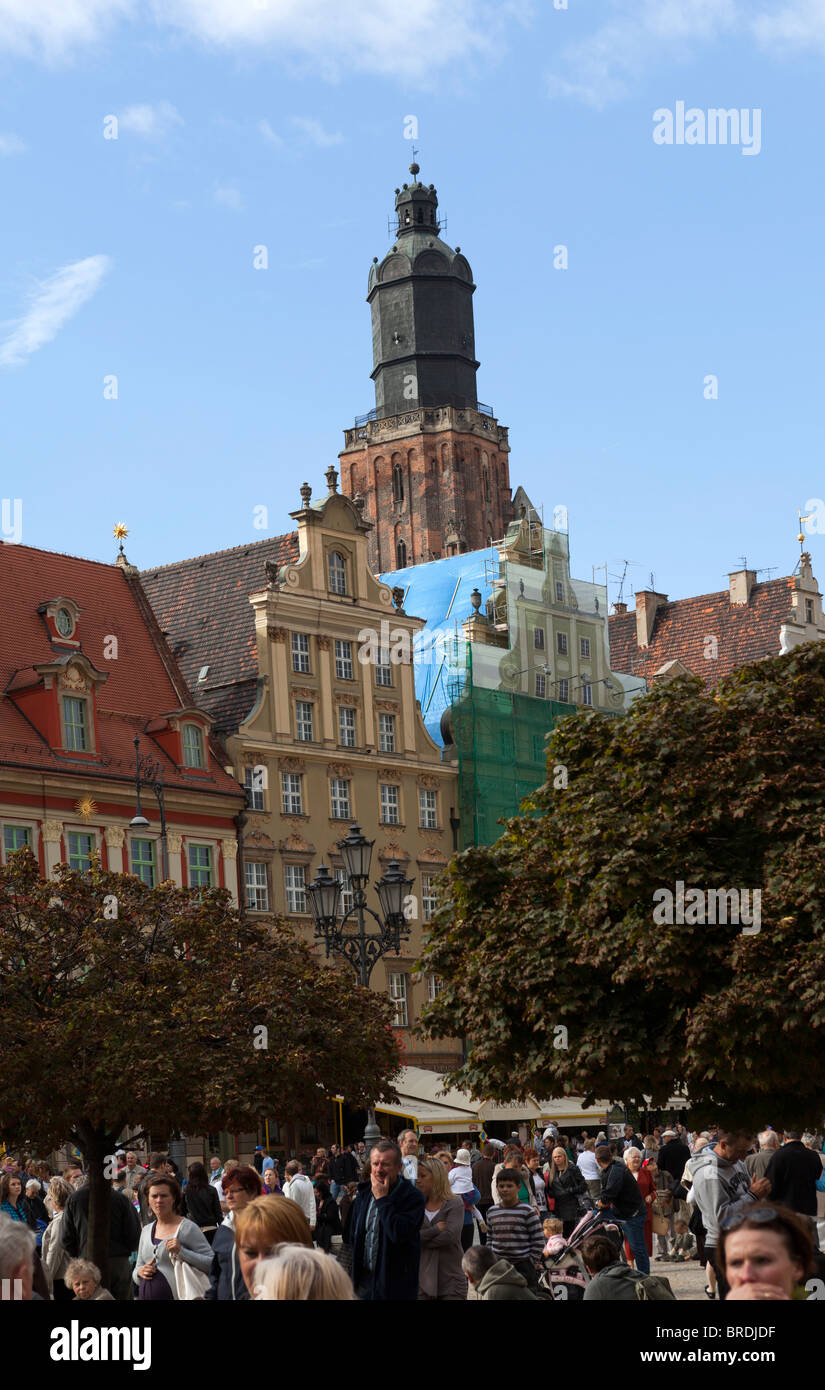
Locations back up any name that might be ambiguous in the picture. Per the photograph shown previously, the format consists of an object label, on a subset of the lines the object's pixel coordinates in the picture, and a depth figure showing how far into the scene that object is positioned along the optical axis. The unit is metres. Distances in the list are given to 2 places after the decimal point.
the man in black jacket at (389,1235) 10.50
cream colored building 47.38
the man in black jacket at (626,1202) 18.67
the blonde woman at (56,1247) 14.20
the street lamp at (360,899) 24.42
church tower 87.69
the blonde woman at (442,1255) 12.19
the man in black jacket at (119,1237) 14.15
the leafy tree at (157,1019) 26.08
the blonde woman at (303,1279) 5.73
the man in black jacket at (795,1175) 15.80
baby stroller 14.40
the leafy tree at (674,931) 22.38
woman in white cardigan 10.67
